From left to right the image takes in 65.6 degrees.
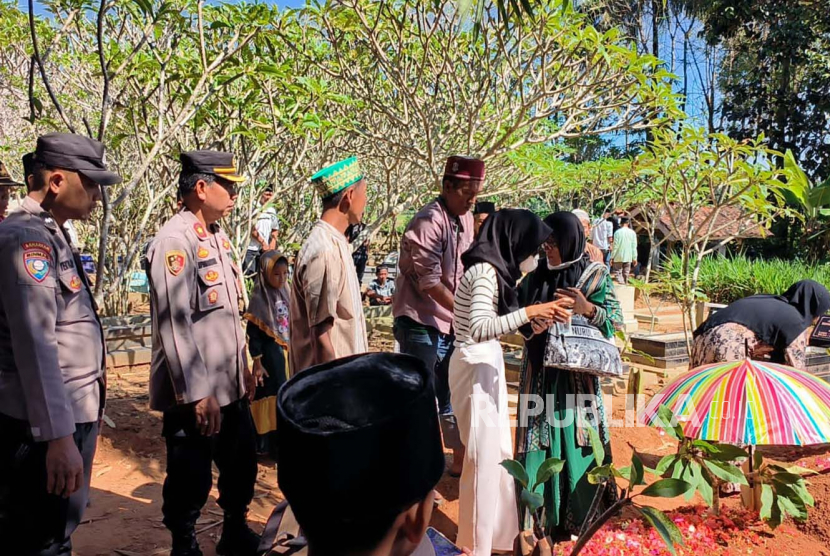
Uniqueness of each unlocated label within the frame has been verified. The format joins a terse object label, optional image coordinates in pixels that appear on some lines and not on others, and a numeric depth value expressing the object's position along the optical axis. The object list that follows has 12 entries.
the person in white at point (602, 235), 15.15
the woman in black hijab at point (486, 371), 2.84
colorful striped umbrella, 2.58
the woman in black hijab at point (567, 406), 3.01
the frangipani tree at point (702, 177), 5.09
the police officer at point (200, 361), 2.67
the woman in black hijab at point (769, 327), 4.02
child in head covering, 4.38
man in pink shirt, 3.62
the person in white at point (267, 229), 8.11
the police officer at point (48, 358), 1.99
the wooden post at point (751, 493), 3.30
